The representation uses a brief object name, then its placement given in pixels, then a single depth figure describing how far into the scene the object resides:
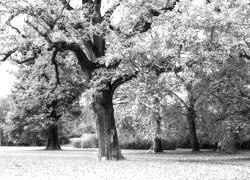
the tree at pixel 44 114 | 44.34
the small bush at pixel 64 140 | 81.02
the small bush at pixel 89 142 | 63.25
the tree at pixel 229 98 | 24.12
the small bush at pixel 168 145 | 51.43
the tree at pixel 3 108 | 89.75
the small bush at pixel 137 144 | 53.18
